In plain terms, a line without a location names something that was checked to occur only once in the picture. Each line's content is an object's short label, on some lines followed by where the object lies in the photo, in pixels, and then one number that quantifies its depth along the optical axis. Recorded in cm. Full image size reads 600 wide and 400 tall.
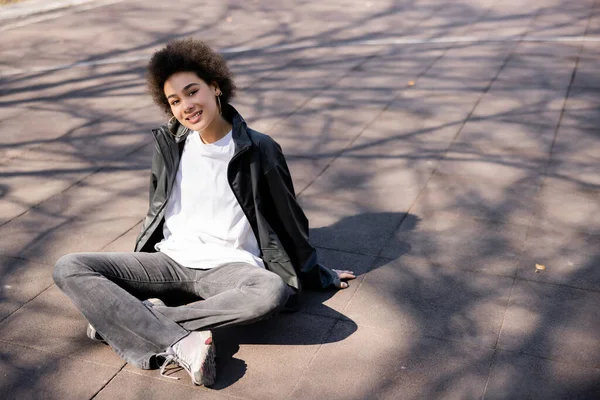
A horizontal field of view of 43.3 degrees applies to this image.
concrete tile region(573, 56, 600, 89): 790
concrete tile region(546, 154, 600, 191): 563
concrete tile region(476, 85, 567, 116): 722
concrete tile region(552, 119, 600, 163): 614
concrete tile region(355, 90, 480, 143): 658
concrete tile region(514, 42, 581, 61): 898
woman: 365
